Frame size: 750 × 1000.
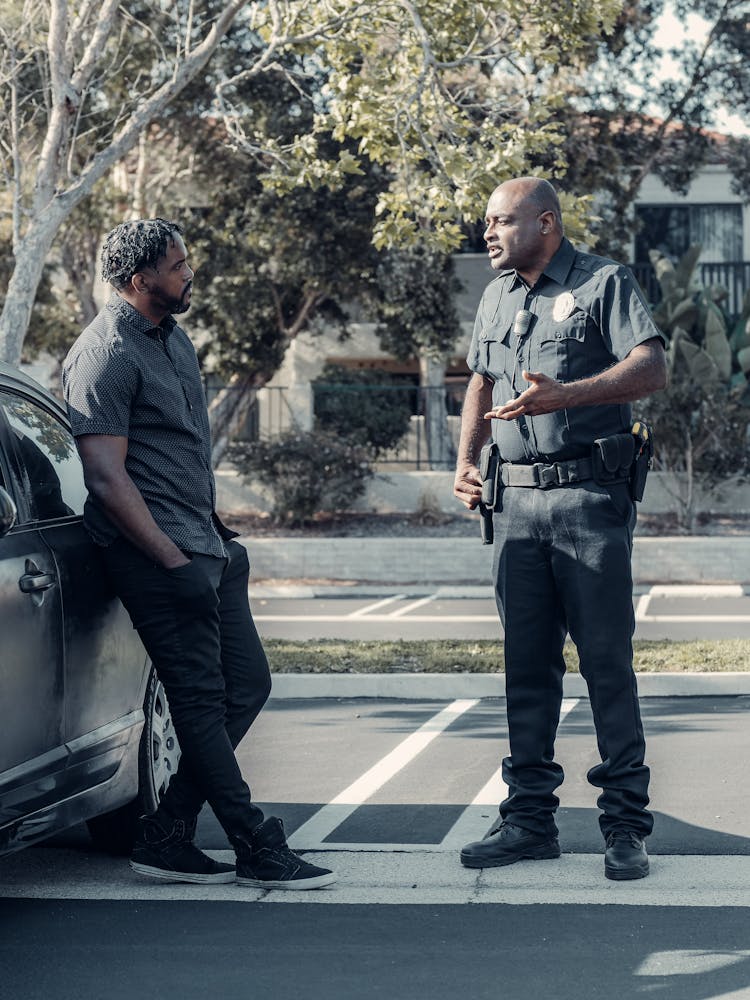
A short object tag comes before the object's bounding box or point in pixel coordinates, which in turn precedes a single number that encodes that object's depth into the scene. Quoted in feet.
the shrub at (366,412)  63.57
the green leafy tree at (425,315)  59.77
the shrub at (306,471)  58.54
